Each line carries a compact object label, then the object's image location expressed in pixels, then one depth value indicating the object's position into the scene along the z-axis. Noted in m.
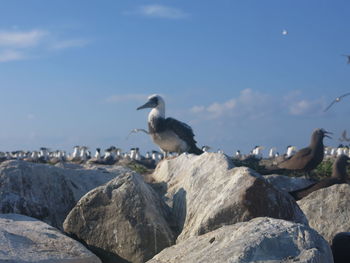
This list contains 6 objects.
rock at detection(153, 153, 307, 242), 5.98
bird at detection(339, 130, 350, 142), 12.04
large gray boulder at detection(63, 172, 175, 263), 6.27
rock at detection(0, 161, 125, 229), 7.48
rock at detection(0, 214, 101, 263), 5.39
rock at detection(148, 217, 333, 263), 4.38
